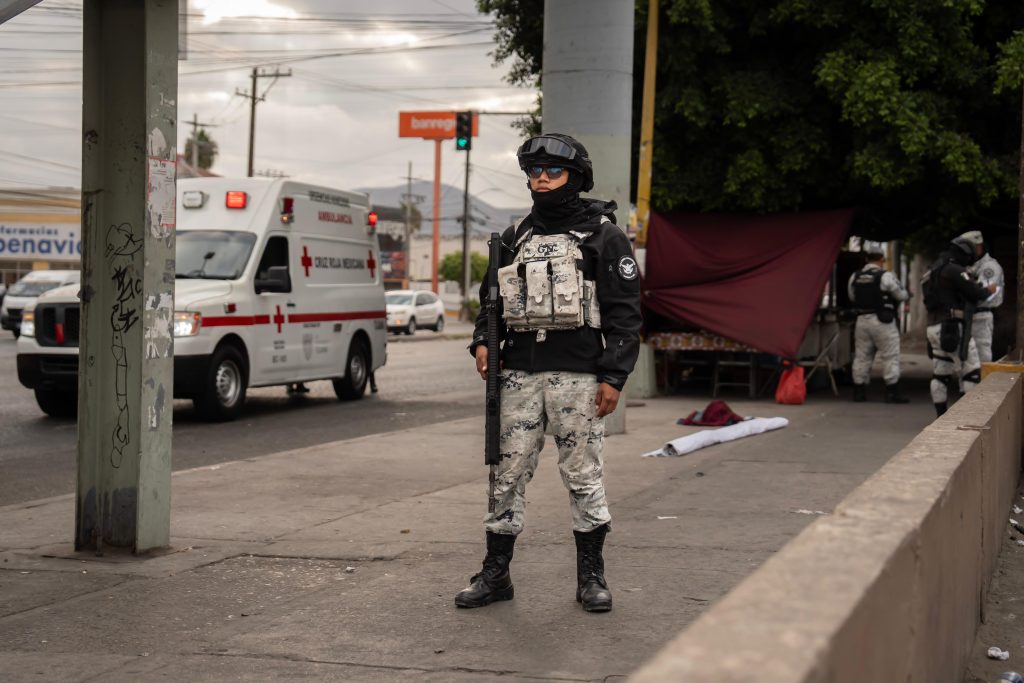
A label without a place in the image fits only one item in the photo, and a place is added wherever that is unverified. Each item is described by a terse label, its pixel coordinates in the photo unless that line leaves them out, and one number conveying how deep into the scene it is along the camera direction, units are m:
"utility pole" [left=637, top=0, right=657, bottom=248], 14.89
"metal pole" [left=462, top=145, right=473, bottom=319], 53.19
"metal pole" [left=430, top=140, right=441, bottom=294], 75.77
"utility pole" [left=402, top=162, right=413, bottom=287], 96.81
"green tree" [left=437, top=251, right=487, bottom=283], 115.11
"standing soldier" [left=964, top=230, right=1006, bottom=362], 12.45
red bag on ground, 15.06
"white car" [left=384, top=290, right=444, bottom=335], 40.00
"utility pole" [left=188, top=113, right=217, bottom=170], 61.27
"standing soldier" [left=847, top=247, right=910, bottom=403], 14.98
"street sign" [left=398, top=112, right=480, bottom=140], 95.56
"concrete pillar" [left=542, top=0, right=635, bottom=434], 10.91
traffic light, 26.88
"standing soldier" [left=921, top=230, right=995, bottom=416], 11.90
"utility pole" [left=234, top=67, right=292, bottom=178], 49.28
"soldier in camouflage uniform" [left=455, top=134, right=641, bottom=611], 5.08
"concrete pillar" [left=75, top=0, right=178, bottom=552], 6.00
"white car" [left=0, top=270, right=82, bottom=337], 31.94
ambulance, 12.95
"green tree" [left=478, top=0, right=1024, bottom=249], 14.26
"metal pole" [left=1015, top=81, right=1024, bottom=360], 9.77
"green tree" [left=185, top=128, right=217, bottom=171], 81.00
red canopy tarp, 15.34
